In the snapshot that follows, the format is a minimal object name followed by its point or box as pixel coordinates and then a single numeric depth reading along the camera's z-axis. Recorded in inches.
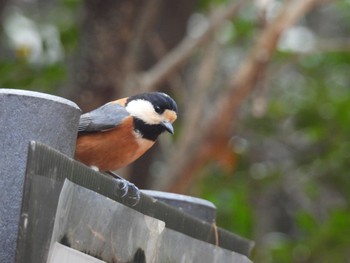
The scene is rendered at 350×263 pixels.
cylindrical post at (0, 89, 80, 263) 147.2
